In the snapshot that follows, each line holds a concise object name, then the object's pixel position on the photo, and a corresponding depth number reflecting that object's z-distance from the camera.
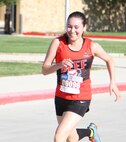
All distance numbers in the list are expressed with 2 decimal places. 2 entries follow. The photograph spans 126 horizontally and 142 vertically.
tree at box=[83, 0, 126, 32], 56.53
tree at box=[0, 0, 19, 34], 50.32
